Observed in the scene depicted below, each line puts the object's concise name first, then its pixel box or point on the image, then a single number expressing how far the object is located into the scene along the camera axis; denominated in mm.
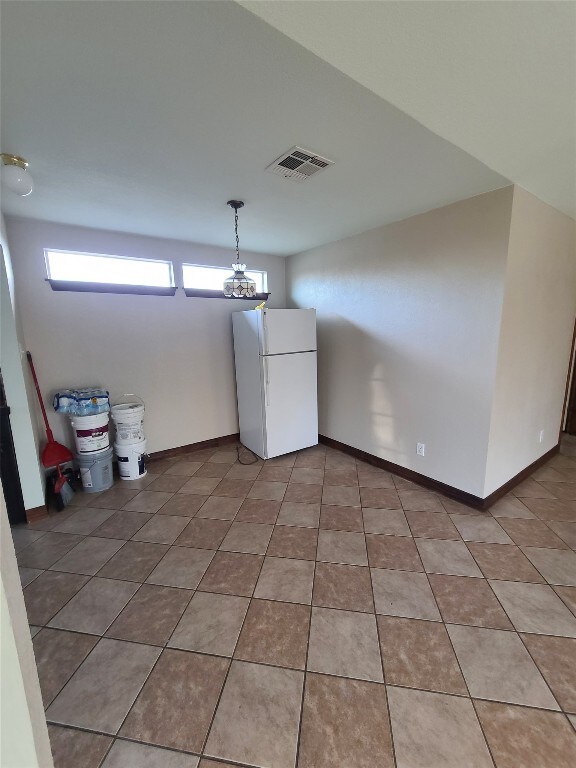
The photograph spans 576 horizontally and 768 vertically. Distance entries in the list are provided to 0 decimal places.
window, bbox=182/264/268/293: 3534
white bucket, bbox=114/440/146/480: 3039
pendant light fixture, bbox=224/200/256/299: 2482
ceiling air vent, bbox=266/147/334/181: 1678
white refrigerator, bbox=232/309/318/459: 3260
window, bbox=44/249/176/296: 2855
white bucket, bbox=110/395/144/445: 2986
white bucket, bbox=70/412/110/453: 2733
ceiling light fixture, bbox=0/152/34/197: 1569
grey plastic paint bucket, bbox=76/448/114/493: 2808
